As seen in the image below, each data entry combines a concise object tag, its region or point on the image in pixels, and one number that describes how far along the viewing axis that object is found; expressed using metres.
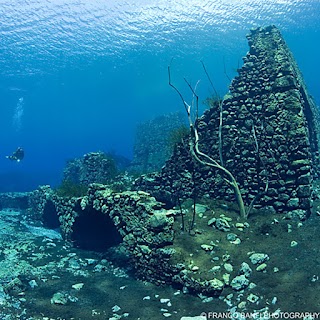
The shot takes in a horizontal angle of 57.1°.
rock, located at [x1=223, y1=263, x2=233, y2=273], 8.54
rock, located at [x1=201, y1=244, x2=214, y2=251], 9.37
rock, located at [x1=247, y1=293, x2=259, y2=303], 7.29
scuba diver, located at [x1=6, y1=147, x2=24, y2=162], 18.73
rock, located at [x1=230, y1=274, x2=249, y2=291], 7.90
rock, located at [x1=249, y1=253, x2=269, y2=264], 8.76
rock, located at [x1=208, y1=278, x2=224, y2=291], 7.87
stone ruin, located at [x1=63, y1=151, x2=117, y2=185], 20.34
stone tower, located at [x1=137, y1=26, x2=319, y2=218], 11.07
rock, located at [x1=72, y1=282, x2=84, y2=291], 9.00
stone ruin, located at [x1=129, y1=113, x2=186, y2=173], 29.73
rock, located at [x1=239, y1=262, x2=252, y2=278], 8.34
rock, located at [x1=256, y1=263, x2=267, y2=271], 8.45
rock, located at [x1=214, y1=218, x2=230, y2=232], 10.46
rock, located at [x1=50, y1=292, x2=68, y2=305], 8.09
